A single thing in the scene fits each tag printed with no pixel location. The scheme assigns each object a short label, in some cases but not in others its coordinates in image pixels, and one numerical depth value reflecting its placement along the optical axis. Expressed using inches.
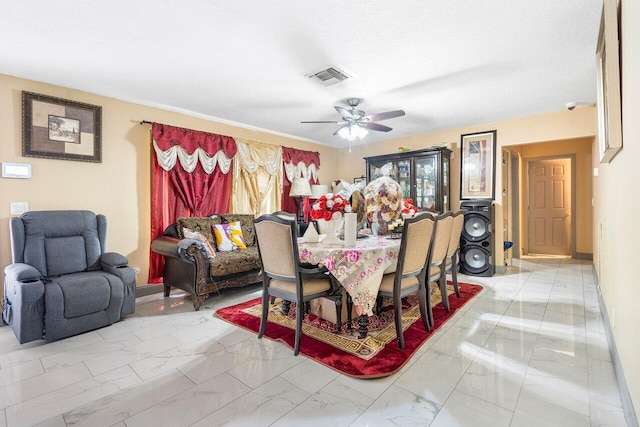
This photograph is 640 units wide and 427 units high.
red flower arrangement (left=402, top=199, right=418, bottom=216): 123.2
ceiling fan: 137.1
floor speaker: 182.5
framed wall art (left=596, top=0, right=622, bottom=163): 59.7
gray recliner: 96.2
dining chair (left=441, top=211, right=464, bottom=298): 127.4
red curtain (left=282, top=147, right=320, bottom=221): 218.8
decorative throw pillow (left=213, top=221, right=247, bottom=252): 157.8
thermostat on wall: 116.8
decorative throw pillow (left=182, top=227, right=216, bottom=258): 137.5
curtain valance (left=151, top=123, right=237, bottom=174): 155.6
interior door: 243.4
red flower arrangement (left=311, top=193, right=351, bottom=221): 107.8
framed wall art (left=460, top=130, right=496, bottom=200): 191.6
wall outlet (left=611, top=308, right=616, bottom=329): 82.7
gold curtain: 190.4
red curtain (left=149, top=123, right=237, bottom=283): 155.6
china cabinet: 197.3
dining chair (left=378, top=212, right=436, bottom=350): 91.3
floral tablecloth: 90.7
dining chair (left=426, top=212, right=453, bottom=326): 106.7
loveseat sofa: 129.8
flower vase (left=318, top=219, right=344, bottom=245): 107.0
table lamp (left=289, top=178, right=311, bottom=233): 214.4
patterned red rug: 83.7
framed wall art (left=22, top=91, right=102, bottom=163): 121.4
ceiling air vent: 113.7
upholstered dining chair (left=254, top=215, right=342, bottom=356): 88.4
